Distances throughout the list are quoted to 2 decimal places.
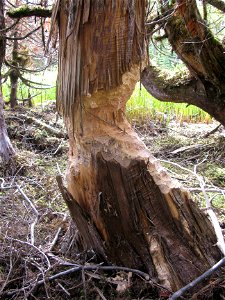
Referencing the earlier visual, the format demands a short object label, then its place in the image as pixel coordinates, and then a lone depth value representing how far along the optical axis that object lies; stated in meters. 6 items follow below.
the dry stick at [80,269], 1.88
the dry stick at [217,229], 1.91
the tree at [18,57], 5.95
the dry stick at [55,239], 2.28
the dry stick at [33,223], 2.27
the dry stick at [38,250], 2.02
